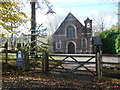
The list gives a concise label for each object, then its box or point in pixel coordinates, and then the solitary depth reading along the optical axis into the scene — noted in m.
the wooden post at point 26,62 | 6.22
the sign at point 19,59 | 6.28
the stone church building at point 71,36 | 20.48
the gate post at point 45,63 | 5.78
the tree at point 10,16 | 5.57
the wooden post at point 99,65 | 4.55
